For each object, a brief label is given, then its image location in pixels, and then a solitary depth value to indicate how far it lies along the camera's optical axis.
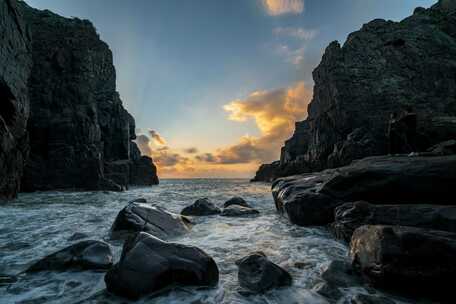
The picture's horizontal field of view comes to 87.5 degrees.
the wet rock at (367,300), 3.48
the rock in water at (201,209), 12.05
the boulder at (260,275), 3.99
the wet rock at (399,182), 6.47
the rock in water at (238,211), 11.64
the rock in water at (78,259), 4.77
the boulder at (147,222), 7.33
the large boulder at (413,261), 3.46
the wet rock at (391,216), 5.14
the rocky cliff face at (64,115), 30.72
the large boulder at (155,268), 3.75
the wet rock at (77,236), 7.11
